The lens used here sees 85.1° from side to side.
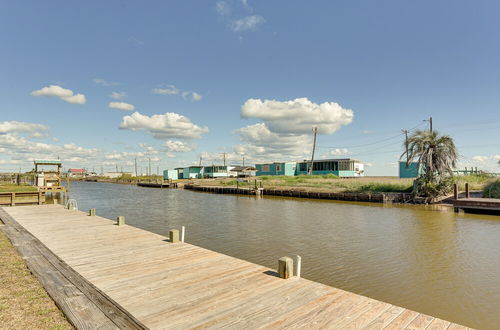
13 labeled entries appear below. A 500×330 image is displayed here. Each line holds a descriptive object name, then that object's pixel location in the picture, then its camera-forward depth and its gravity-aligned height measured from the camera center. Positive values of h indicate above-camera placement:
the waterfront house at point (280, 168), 69.50 +1.22
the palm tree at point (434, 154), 29.60 +1.86
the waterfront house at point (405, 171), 48.63 +0.10
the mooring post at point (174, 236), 10.45 -2.38
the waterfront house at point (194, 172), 96.06 +0.64
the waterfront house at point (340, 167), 60.51 +1.17
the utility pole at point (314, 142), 58.72 +6.47
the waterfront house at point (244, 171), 88.28 +0.73
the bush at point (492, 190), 26.07 -1.86
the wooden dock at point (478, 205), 21.75 -2.81
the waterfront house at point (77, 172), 174.45 +1.99
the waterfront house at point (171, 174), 99.60 +0.00
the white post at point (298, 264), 6.88 -2.32
